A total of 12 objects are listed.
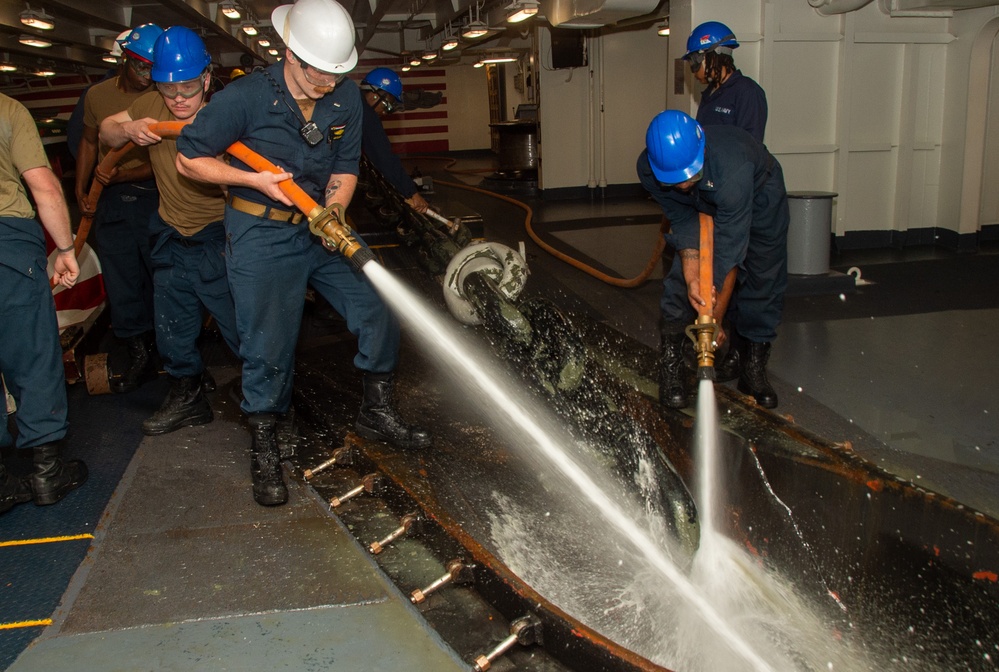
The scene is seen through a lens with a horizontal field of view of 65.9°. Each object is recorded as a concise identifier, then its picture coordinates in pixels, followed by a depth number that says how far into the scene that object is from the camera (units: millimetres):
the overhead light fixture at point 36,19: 8836
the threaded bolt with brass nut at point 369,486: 2873
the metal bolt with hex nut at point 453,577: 2289
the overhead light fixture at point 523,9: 7723
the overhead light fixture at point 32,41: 11406
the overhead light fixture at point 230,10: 8906
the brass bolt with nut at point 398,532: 2578
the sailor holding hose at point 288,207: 2637
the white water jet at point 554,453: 2506
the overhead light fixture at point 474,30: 9844
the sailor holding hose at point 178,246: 3441
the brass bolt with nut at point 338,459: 3125
